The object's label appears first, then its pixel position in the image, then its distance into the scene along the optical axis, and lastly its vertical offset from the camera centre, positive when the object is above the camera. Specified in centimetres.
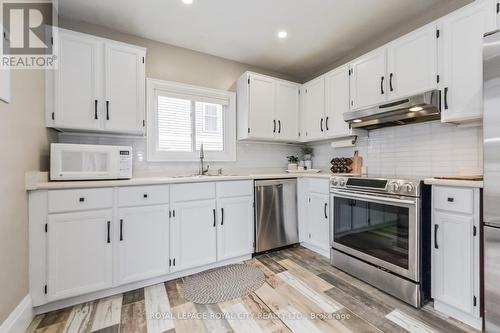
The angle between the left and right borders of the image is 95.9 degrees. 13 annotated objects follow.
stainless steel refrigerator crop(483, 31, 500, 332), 140 -11
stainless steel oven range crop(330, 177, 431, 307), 181 -63
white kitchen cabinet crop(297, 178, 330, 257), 272 -62
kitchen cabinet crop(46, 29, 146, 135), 206 +77
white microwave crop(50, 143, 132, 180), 189 +3
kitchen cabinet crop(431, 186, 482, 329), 155 -64
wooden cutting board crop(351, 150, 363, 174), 299 +3
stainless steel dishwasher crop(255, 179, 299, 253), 277 -62
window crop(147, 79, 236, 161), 279 +58
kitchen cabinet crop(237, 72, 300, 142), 308 +82
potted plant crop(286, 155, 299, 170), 361 +6
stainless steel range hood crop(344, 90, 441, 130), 195 +52
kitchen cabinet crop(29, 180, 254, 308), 174 -64
